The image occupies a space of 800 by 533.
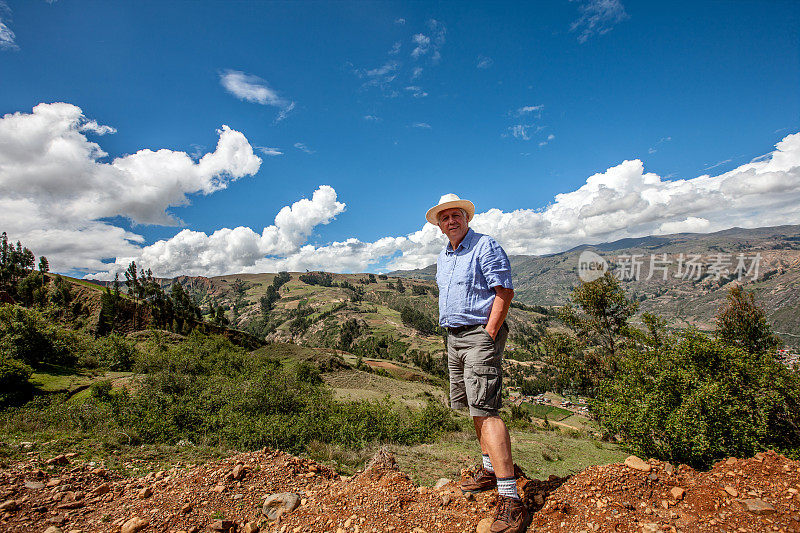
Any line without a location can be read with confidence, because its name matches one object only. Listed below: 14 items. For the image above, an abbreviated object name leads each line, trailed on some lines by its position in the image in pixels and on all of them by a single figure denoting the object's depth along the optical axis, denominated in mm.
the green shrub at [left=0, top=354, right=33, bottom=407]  11768
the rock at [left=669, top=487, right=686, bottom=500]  3373
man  3304
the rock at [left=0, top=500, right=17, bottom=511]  3838
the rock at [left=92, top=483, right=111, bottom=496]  4521
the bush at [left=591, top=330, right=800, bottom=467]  9602
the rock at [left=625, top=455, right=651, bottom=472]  3907
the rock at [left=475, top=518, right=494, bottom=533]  3078
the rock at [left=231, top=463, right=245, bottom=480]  4730
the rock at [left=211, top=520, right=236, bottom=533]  3666
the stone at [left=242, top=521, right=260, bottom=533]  3705
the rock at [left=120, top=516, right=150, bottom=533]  3555
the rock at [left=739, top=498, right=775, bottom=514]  2945
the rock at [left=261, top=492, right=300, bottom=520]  4004
